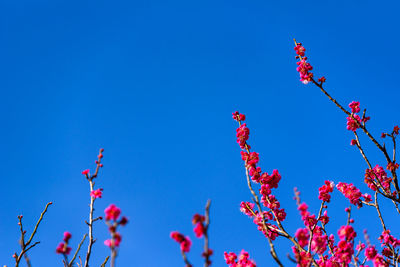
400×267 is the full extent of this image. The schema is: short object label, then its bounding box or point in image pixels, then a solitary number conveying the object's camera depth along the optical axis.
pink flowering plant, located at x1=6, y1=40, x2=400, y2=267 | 2.66
